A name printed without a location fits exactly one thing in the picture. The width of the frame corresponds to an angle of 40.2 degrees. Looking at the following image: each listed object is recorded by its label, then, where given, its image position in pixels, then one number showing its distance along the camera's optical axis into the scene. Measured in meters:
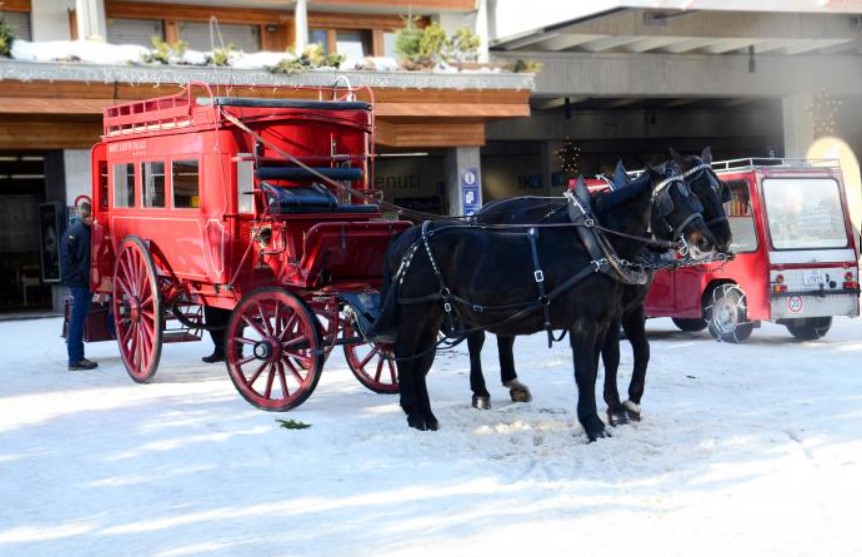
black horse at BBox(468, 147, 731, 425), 8.35
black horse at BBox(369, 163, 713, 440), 8.19
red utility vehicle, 13.85
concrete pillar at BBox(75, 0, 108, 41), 23.92
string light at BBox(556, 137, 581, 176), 37.28
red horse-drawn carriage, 9.69
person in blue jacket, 12.75
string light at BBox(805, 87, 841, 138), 34.75
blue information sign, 28.34
